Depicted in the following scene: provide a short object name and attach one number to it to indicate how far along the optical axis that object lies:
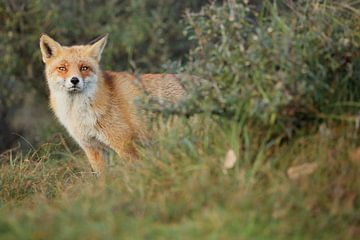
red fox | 17.37
